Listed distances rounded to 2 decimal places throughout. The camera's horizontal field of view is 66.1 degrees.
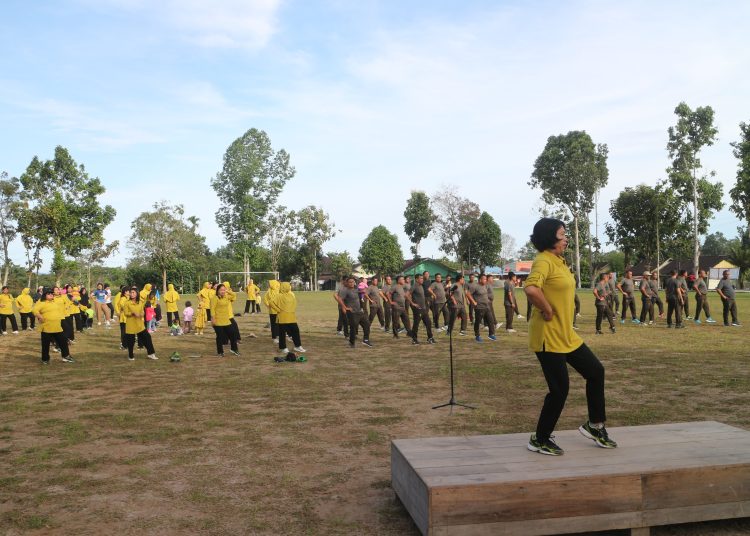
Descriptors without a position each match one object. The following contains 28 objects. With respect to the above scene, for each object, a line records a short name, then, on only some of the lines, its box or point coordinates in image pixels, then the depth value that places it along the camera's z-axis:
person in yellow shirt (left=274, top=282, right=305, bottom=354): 13.28
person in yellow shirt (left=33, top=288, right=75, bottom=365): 12.87
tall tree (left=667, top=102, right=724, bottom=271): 47.03
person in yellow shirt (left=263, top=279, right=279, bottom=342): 14.53
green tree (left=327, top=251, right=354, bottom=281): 81.43
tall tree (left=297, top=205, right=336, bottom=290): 74.94
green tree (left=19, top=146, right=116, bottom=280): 46.91
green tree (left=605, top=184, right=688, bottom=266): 52.09
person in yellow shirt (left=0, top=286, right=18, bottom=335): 19.67
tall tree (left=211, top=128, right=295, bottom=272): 59.41
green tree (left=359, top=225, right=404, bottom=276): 83.62
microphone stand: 7.73
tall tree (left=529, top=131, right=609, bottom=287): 57.34
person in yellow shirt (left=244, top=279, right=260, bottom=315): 26.26
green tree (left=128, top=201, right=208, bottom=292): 63.91
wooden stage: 3.66
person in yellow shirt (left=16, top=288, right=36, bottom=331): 20.47
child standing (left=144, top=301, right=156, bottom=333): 17.38
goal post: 67.44
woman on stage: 4.41
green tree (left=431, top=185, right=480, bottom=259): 71.88
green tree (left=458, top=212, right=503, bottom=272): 72.25
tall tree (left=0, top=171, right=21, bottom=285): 48.72
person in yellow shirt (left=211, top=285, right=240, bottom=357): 13.88
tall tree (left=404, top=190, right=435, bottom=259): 77.81
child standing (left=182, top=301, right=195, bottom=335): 19.84
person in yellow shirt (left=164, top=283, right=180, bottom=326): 19.59
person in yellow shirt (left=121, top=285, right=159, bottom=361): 13.30
